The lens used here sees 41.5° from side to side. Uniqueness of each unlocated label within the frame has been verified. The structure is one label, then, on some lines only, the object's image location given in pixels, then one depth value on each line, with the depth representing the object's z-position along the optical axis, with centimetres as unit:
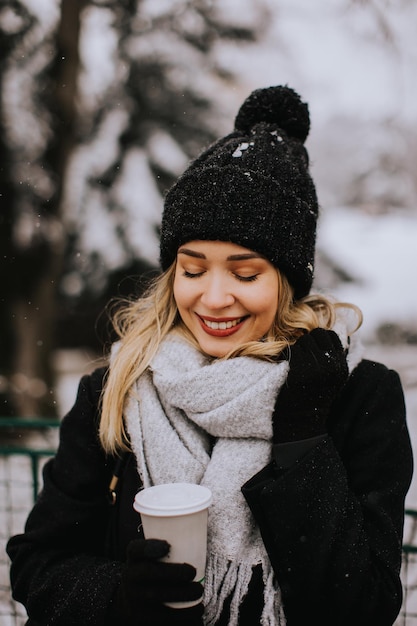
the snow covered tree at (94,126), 524
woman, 136
